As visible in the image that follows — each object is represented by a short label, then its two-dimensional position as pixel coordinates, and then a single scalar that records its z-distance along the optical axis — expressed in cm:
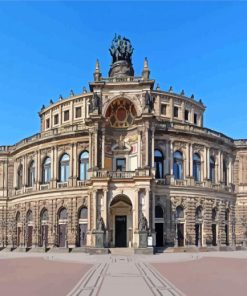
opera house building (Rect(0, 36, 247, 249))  4900
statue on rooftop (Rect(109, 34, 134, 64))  6438
